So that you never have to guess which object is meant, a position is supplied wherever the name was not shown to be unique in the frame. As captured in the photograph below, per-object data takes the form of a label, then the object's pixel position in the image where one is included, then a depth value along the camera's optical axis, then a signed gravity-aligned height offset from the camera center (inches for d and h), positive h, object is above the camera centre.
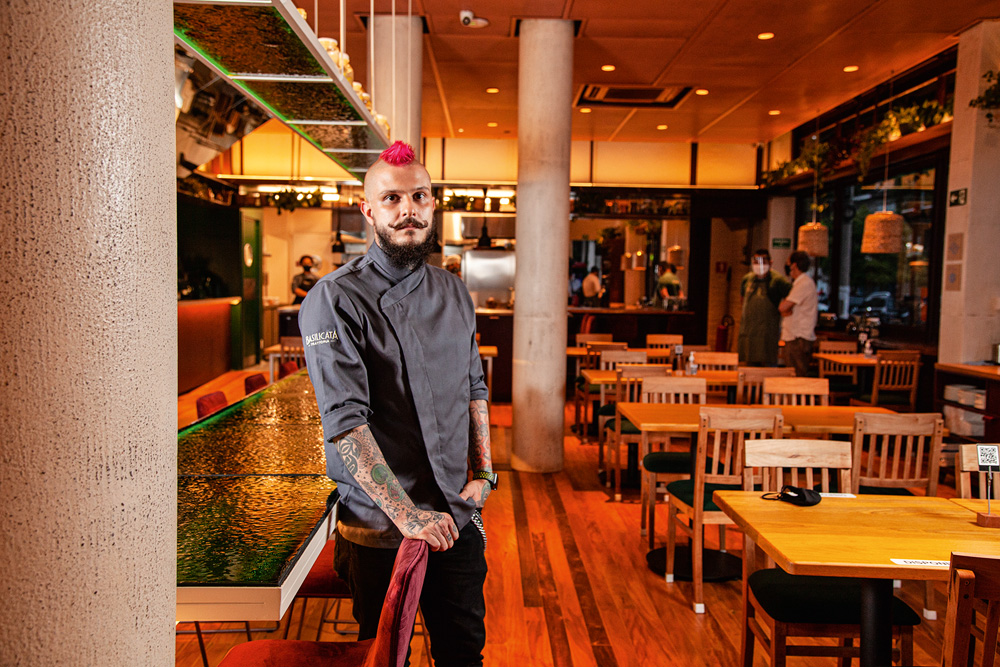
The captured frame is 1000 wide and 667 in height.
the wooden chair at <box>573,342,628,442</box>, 283.7 -39.7
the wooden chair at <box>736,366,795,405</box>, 206.7 -24.4
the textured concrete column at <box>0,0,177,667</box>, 31.4 -2.2
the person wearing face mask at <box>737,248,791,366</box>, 301.4 -8.7
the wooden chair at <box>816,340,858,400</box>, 298.6 -33.4
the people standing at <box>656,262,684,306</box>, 469.1 +3.1
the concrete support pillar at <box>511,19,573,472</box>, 242.2 +15.7
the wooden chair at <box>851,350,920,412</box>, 272.7 -33.2
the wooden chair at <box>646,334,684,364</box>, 305.3 -22.1
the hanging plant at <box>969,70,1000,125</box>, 233.6 +62.8
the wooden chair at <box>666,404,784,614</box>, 139.1 -32.6
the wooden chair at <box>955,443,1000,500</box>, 112.4 -26.6
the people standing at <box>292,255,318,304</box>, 454.8 +2.2
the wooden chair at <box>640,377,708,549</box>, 171.5 -40.3
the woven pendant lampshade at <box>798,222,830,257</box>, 335.9 +23.8
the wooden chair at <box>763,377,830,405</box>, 186.4 -24.2
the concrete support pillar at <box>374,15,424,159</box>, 241.3 +70.3
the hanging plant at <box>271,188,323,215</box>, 440.8 +49.5
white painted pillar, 244.8 +24.9
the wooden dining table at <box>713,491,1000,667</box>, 80.4 -29.9
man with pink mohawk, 68.3 -10.7
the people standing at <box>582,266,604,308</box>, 534.9 -2.4
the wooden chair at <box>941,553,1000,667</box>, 68.6 -29.0
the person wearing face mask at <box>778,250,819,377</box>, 295.6 -9.6
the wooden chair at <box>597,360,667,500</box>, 207.5 -30.4
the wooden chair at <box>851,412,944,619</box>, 133.0 -27.3
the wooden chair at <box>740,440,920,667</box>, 97.0 -41.7
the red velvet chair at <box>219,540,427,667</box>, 55.6 -24.5
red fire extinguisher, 470.3 -28.6
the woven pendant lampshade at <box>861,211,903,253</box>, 281.0 +23.1
